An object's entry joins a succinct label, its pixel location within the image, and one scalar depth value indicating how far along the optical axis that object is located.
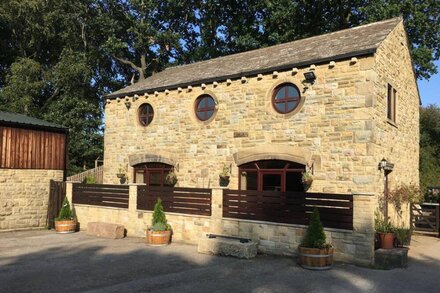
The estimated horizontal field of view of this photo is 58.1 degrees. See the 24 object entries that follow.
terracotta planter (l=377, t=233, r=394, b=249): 9.50
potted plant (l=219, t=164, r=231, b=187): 13.29
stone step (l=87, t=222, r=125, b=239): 12.67
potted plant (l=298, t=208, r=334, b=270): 8.73
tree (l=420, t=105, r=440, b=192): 24.89
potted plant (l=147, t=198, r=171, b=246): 11.45
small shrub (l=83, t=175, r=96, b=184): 17.19
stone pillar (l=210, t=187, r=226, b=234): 11.28
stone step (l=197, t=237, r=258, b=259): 9.76
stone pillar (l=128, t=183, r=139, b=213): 13.23
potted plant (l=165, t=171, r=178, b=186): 14.69
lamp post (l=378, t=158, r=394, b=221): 10.96
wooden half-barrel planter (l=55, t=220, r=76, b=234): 14.02
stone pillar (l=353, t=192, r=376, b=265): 8.93
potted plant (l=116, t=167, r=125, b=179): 16.42
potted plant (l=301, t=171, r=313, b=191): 11.40
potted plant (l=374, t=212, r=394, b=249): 9.51
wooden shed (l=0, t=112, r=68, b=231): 14.69
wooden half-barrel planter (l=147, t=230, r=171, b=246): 11.44
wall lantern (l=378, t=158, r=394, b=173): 10.95
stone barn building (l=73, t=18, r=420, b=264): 10.75
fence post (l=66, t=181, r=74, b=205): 15.36
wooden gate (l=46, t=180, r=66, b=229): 15.61
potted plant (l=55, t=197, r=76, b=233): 14.03
